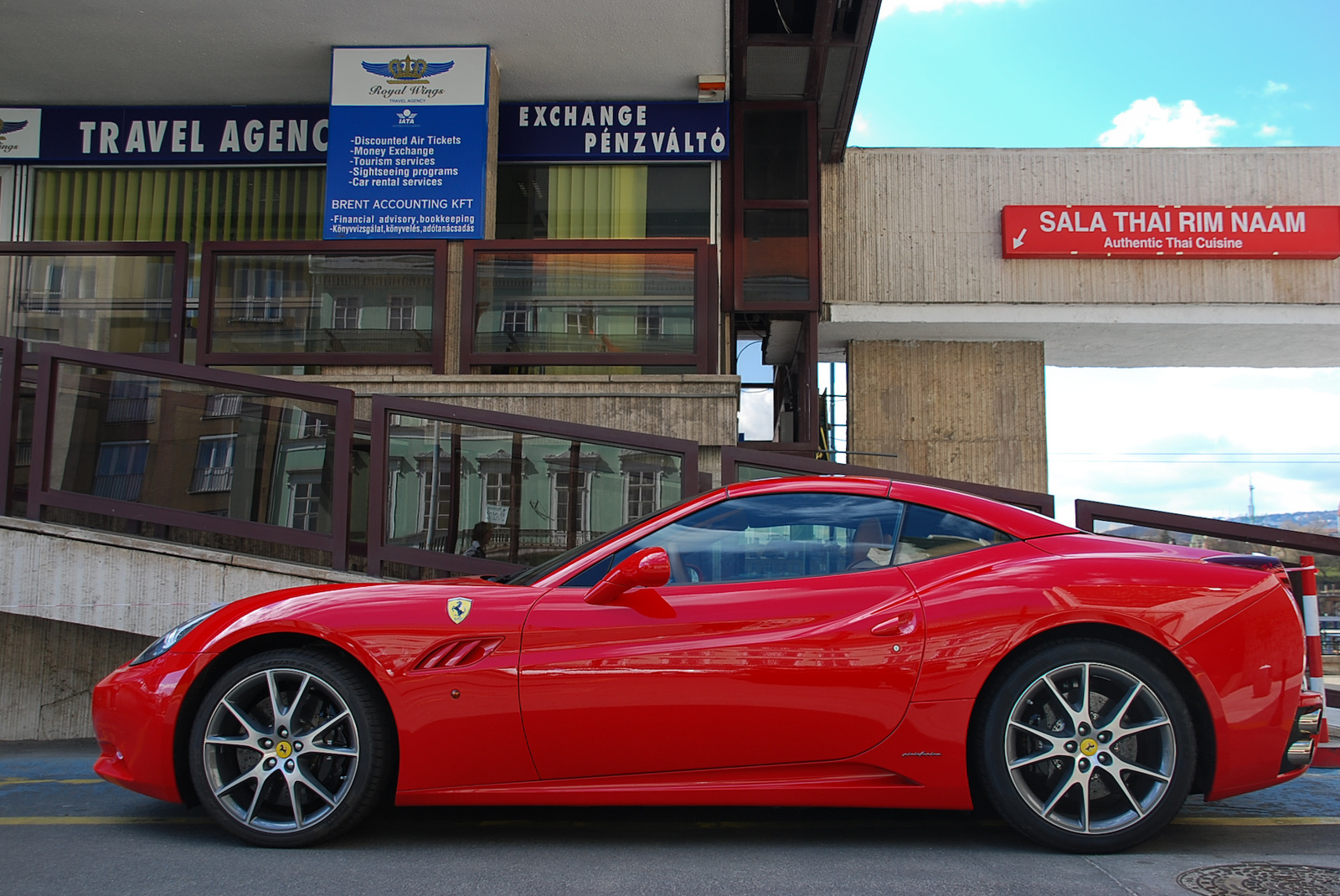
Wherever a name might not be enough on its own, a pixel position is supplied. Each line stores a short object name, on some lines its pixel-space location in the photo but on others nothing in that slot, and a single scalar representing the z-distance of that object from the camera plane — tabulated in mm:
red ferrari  3285
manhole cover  2914
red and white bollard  4133
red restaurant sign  12586
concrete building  5938
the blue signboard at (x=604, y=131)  10406
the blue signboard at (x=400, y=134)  9203
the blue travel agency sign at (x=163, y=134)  10406
